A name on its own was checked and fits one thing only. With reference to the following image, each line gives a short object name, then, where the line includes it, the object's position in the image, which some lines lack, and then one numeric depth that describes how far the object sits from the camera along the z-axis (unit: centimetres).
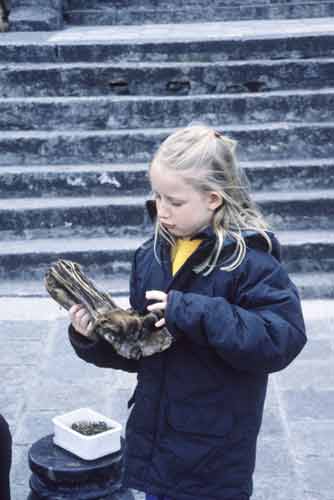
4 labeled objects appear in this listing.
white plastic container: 259
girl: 198
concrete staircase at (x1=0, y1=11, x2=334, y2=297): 585
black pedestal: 255
